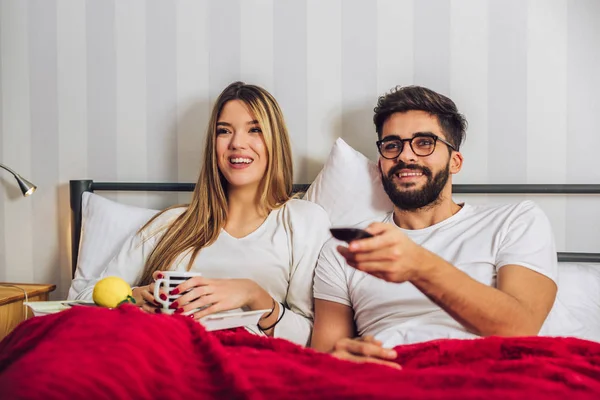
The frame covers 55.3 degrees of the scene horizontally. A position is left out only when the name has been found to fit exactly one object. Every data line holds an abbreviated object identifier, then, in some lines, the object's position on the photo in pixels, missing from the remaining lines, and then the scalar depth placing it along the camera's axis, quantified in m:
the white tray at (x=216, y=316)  1.28
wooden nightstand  1.85
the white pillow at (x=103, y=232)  1.86
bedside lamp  2.01
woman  1.64
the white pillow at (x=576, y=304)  1.48
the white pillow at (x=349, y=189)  1.69
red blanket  0.84
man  1.19
